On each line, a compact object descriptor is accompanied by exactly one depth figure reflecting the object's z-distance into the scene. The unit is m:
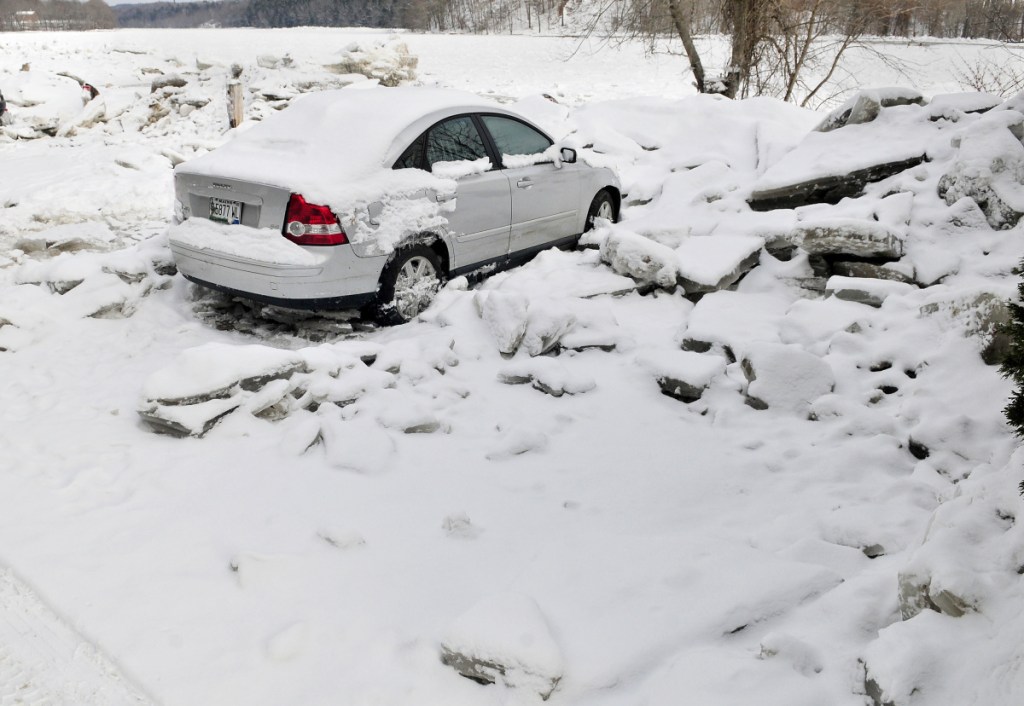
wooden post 15.38
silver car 5.29
